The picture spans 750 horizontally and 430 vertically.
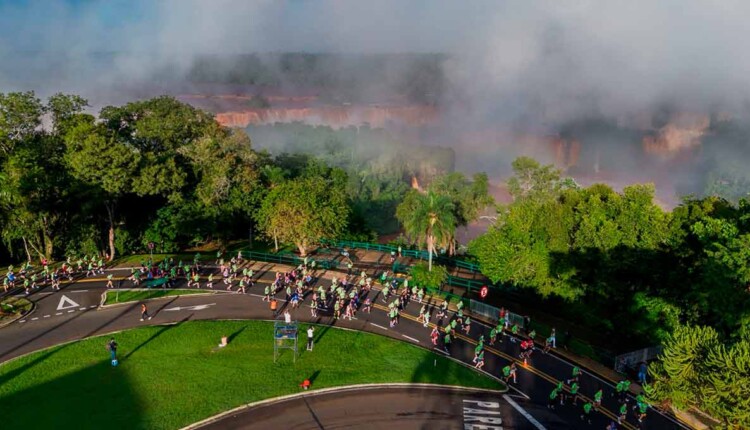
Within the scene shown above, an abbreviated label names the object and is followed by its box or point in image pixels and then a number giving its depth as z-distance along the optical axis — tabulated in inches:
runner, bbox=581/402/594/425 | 1079.0
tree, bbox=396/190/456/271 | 1756.9
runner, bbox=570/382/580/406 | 1131.3
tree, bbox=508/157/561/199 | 2303.3
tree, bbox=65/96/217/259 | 1945.1
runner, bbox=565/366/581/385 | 1175.1
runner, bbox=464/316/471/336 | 1432.6
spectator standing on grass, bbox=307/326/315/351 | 1325.0
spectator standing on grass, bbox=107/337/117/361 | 1238.3
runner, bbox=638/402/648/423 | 1080.8
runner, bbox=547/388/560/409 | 1117.1
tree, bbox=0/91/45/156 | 2011.6
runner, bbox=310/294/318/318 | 1535.4
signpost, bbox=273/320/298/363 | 1269.7
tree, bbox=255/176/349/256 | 2070.6
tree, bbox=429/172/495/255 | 2571.4
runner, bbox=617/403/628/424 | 1069.8
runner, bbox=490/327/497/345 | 1378.6
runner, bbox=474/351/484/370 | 1263.5
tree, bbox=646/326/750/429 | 887.7
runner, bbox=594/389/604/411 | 1102.4
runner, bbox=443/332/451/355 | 1336.1
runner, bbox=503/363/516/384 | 1209.4
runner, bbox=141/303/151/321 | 1483.3
